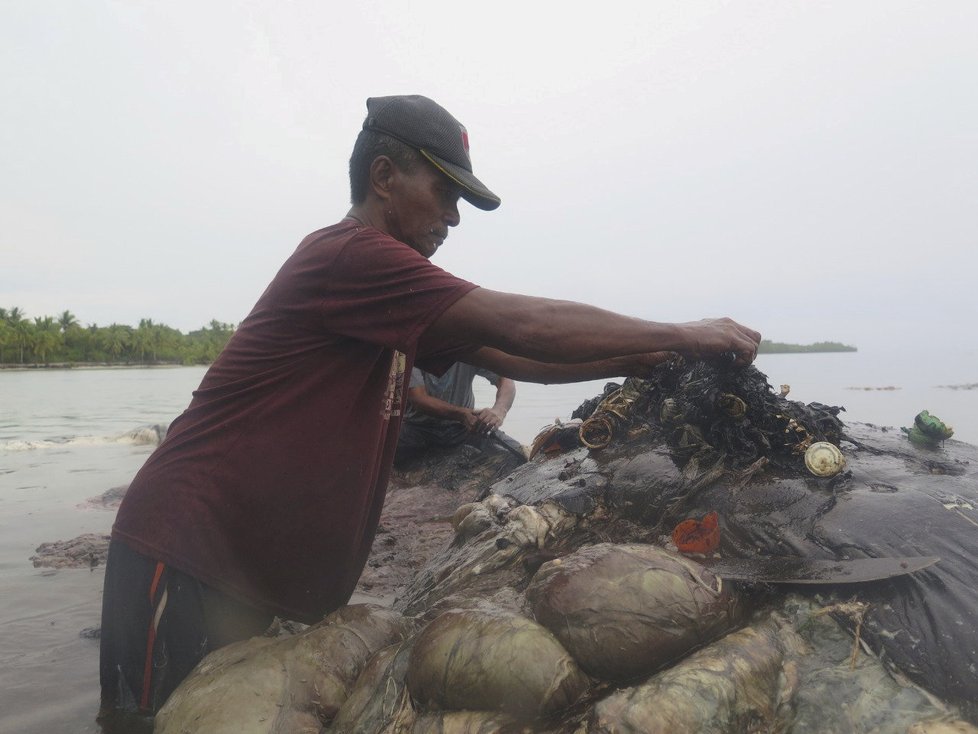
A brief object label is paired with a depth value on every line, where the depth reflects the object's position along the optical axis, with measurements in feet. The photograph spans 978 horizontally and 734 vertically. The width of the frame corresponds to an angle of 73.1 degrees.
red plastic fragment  7.36
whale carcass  5.27
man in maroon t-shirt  6.40
